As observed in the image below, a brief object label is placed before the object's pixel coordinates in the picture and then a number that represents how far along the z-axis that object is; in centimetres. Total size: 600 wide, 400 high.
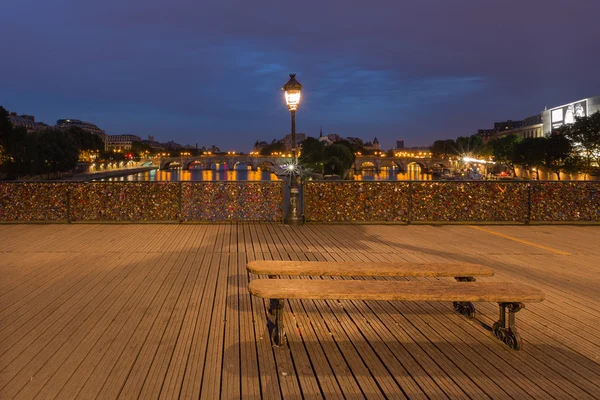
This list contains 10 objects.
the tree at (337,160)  7057
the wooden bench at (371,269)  481
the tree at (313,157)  7906
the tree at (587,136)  5462
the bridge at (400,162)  12394
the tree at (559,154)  5975
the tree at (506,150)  7756
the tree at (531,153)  6394
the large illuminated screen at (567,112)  9169
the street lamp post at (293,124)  1172
